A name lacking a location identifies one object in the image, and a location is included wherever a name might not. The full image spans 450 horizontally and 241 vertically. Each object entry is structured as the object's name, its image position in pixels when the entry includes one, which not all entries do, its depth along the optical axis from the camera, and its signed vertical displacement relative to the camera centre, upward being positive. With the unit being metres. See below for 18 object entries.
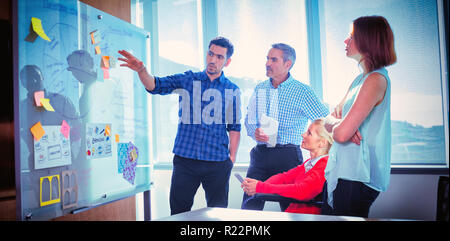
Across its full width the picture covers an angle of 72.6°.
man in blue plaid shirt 1.88 +0.02
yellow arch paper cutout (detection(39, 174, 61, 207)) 1.40 -0.26
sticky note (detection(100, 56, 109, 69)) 1.81 +0.43
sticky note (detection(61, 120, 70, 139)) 1.52 +0.03
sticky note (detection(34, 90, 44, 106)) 1.37 +0.18
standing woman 1.19 -0.01
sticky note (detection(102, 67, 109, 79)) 1.83 +0.37
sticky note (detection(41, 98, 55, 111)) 1.41 +0.15
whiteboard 1.35 +0.16
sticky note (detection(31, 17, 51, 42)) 1.37 +0.50
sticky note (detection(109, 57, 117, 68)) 1.87 +0.44
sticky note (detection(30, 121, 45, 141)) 1.36 +0.03
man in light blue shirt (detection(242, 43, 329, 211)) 1.99 +0.11
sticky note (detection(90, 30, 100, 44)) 1.73 +0.56
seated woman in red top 1.67 -0.29
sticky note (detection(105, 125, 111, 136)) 1.81 +0.03
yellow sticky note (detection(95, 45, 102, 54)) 1.75 +0.49
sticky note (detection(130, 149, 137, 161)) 2.05 -0.14
